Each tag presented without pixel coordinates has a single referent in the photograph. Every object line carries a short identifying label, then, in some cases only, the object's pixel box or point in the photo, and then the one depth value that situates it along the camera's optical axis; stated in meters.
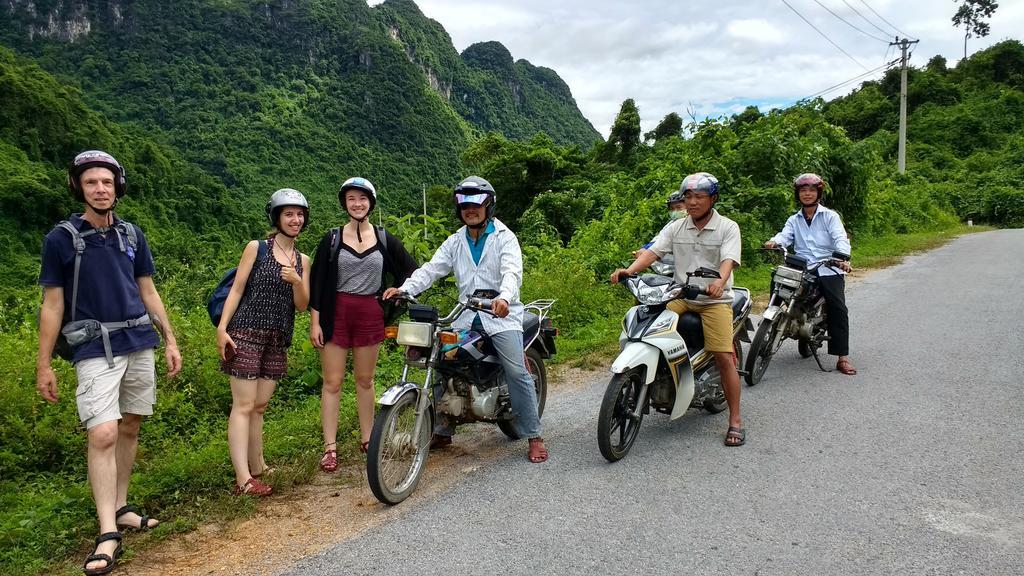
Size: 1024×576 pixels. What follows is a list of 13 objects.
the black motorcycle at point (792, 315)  5.65
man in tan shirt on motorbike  4.29
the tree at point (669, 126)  38.08
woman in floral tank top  3.69
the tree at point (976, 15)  60.56
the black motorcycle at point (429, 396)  3.46
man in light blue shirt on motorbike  5.92
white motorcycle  3.96
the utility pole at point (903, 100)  26.80
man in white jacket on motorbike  3.91
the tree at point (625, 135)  30.31
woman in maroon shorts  3.98
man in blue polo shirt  2.97
